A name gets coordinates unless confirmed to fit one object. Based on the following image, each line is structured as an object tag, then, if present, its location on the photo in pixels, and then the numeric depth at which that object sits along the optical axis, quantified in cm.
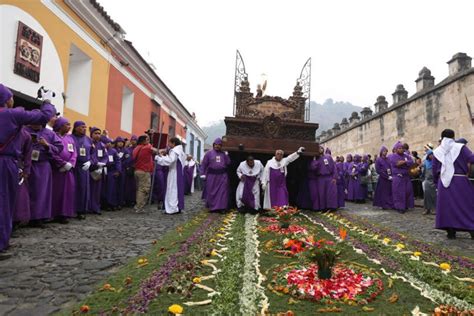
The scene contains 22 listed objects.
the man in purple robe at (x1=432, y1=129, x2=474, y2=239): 584
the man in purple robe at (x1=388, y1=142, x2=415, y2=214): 962
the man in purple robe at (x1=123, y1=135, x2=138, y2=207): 943
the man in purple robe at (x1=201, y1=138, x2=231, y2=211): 872
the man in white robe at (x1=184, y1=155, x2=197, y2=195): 1544
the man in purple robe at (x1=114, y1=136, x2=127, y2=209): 930
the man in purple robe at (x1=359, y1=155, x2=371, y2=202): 1305
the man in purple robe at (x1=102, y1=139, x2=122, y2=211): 872
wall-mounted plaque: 712
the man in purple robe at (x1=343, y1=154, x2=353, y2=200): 1380
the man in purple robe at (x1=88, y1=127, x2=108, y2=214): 767
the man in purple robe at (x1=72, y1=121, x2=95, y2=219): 709
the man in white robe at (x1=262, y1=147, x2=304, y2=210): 853
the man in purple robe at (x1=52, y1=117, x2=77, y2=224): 629
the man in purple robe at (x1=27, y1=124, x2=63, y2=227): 577
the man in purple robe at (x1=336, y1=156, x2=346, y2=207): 1051
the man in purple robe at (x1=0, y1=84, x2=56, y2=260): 407
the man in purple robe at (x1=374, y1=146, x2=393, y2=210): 1053
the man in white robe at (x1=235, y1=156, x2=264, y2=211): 862
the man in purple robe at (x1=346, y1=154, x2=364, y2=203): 1325
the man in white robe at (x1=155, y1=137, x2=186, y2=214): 849
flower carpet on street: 262
